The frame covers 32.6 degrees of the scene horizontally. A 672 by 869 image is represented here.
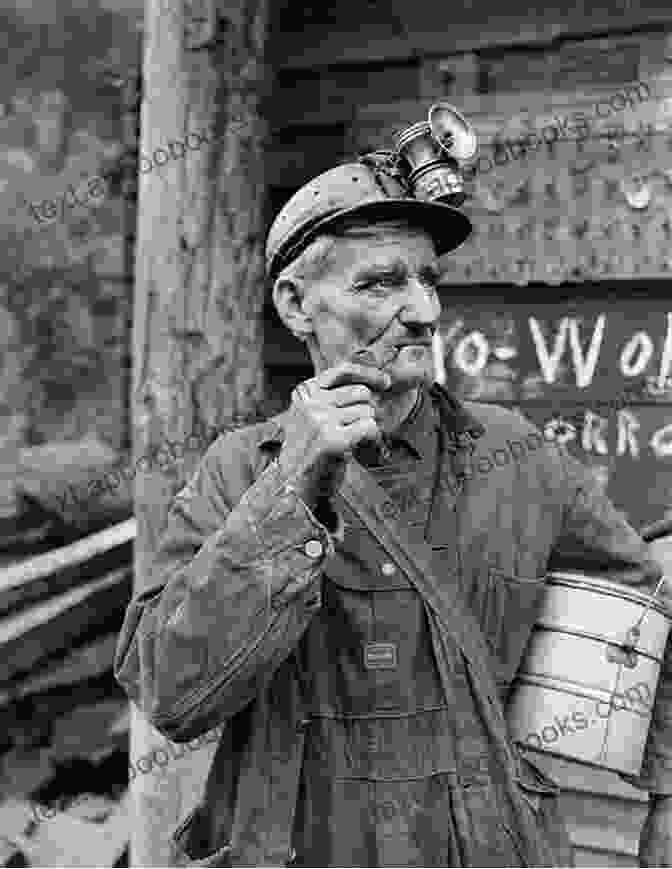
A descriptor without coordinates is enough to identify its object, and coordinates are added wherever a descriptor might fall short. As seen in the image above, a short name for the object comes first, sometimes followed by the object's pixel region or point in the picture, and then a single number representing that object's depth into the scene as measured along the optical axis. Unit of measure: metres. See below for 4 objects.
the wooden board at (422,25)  4.20
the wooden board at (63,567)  5.48
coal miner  2.00
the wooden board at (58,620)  5.44
